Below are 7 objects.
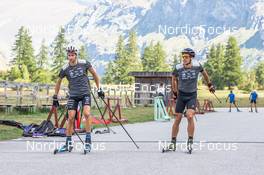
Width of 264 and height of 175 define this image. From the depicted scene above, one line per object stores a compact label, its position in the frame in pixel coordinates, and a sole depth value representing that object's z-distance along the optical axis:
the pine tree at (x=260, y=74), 126.01
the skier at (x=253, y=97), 36.94
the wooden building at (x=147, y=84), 45.81
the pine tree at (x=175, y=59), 123.56
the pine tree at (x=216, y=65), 103.00
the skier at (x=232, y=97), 38.50
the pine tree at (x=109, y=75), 102.28
